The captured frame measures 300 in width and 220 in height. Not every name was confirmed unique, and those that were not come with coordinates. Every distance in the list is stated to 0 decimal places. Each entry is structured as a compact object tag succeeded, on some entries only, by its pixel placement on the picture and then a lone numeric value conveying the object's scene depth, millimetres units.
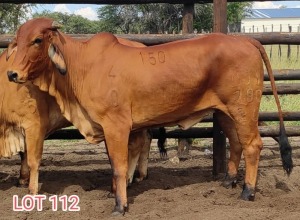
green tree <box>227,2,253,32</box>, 36250
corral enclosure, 5223
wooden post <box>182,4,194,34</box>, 7070
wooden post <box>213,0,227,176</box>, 6801
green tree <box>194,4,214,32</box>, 21422
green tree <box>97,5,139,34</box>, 27458
